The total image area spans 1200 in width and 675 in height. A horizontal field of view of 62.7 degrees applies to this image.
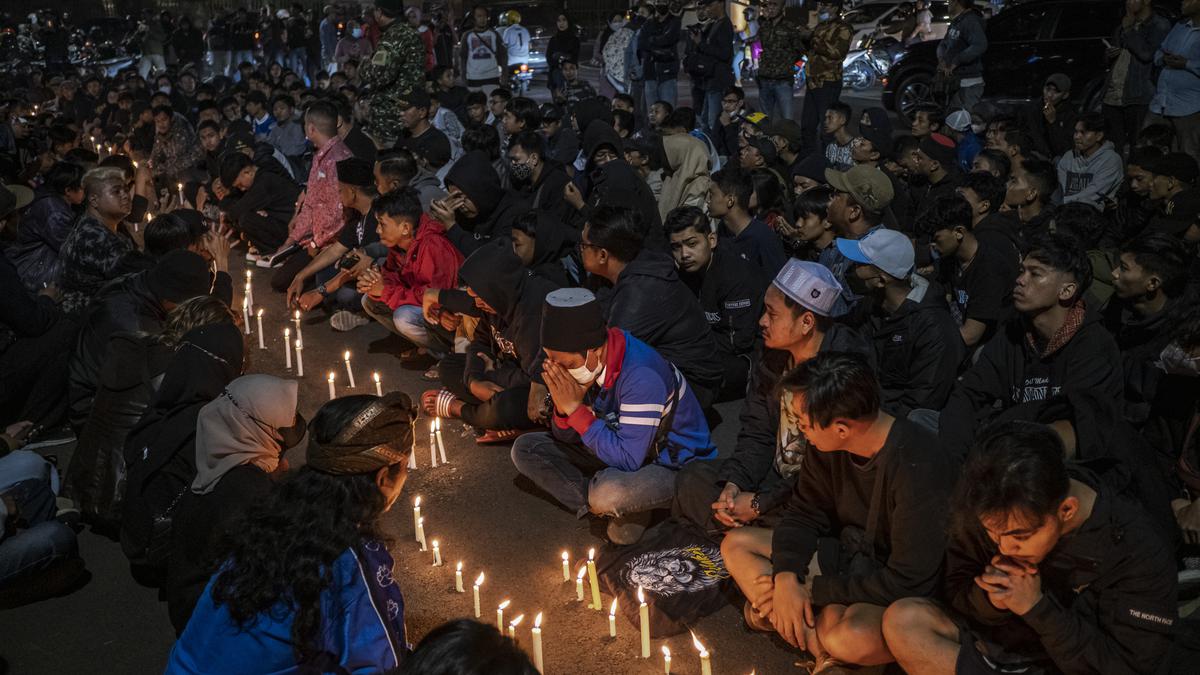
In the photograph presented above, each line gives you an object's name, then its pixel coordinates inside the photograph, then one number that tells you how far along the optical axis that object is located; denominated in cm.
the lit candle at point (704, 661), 382
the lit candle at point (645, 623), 414
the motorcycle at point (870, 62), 1972
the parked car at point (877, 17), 1949
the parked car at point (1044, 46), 1415
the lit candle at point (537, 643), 390
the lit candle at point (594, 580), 460
